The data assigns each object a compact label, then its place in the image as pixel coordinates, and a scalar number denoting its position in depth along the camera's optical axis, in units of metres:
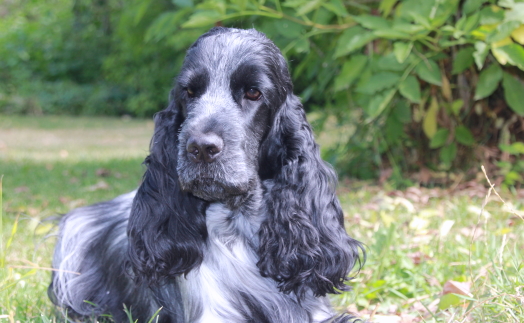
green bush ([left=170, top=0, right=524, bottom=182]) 4.01
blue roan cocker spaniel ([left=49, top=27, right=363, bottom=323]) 2.26
